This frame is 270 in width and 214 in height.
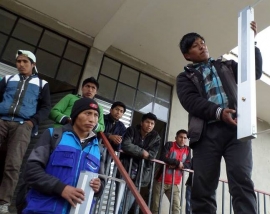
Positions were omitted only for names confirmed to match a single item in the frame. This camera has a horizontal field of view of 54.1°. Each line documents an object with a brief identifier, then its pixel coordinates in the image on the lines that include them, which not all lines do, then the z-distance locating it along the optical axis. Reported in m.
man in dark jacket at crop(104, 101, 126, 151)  3.09
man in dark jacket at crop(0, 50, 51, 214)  2.19
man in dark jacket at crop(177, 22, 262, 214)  1.32
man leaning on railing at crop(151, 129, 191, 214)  3.56
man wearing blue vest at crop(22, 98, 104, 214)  1.35
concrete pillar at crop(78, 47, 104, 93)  4.37
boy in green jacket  2.66
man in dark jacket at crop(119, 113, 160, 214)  2.87
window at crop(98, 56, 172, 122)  4.65
